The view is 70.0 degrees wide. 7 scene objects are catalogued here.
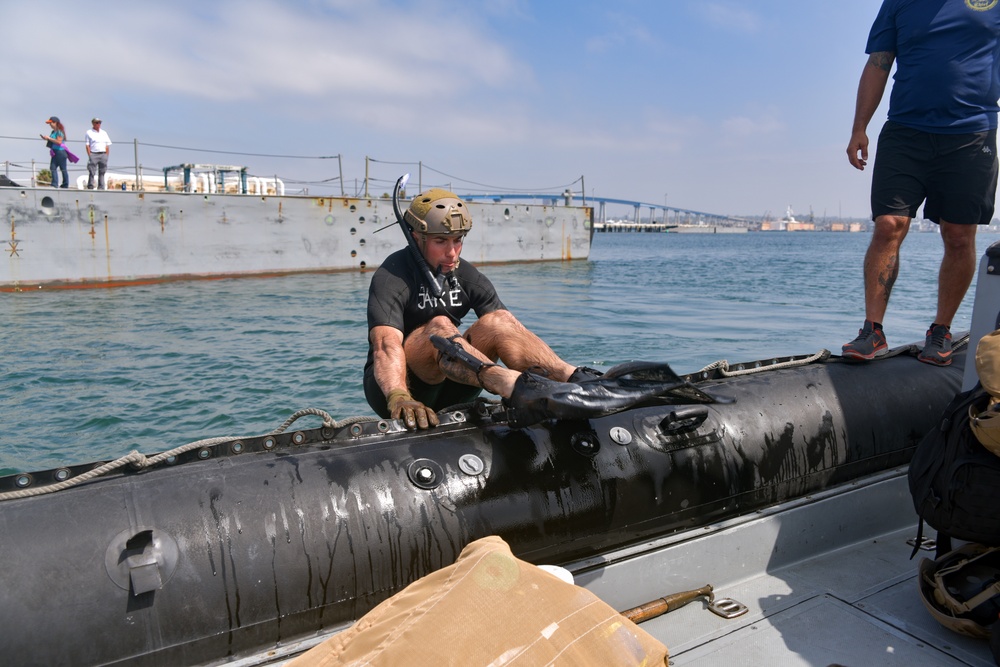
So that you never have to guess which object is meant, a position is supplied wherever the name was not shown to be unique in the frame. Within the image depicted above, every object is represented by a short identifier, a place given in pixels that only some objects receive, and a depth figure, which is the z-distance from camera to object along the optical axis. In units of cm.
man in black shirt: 315
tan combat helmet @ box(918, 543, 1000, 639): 217
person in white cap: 1752
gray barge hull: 1767
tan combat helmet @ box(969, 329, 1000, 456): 200
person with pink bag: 1700
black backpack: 210
